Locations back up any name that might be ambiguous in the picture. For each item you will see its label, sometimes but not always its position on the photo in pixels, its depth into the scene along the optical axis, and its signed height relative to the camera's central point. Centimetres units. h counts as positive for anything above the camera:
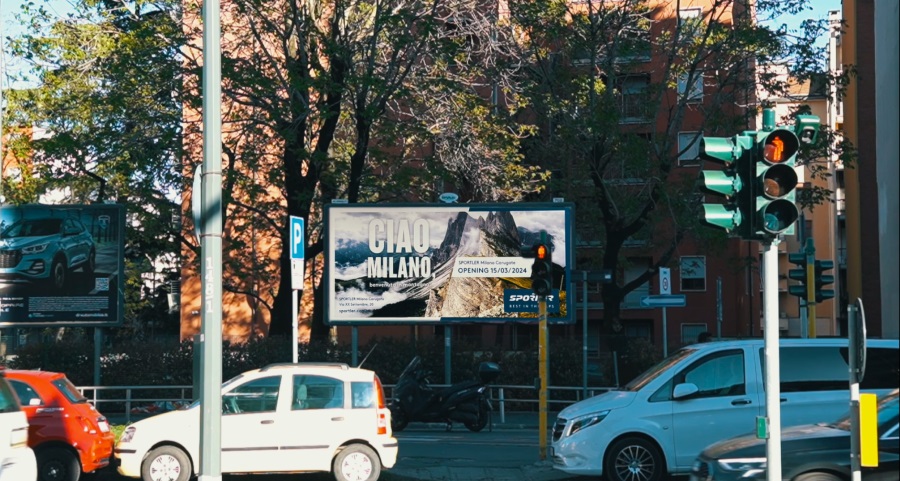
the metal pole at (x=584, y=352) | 2328 -162
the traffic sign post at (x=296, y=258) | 1409 +33
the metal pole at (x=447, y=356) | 2392 -172
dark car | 923 -170
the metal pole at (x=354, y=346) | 2388 -148
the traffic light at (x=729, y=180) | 970 +92
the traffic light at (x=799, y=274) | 1988 +8
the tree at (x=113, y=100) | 2473 +451
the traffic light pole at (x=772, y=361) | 925 -75
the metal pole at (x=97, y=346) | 2425 -144
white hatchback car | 1362 -198
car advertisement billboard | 2438 +48
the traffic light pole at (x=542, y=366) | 1619 -135
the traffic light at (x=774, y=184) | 948 +85
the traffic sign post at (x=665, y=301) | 2398 -51
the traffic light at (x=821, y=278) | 1989 -1
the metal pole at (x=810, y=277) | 1867 +1
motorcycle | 2105 -246
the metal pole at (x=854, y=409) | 828 -104
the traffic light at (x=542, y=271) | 1628 +14
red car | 1341 -186
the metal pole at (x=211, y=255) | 962 +27
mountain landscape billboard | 2408 +53
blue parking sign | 1439 +58
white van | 1295 -159
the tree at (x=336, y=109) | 2469 +430
